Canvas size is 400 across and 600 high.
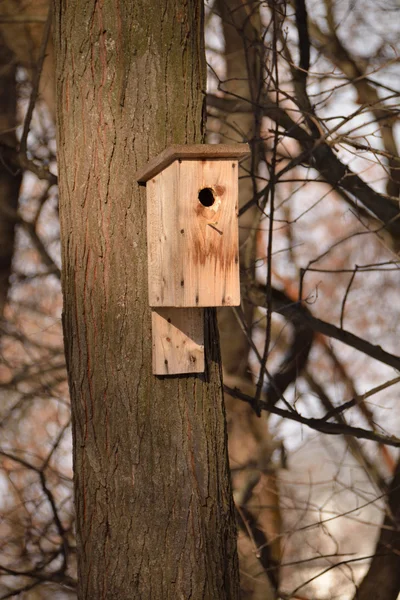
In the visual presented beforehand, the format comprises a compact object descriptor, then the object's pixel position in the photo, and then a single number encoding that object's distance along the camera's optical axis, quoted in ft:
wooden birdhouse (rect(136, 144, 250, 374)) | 36.47
